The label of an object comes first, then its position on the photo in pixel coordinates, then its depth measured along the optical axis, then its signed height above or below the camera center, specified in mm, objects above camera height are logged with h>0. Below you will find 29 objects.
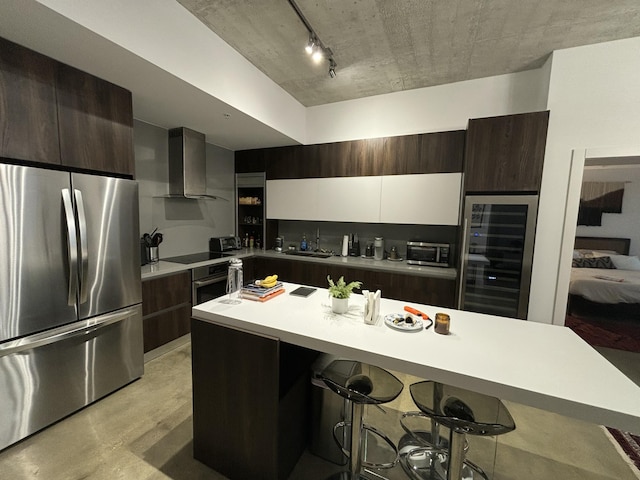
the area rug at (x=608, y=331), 2979 -1265
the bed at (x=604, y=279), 3342 -660
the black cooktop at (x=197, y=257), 3079 -531
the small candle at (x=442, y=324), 1262 -487
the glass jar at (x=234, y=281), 1647 -428
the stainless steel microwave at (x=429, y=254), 3080 -364
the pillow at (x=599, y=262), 3893 -497
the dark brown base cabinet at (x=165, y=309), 2418 -934
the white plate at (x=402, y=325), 1278 -515
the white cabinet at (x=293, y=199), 3617 +282
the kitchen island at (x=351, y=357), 889 -542
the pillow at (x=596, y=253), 3962 -365
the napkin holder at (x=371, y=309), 1368 -465
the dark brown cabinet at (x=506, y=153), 2283 +667
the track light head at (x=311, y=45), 1961 +1324
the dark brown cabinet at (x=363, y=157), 2865 +808
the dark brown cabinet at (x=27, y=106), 1455 +609
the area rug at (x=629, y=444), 1649 -1436
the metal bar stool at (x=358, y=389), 1225 -822
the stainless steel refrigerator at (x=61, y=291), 1519 -531
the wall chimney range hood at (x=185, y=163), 3064 +624
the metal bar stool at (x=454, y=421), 1053 -831
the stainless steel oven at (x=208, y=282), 2840 -756
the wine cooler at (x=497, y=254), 2391 -267
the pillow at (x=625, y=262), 3793 -467
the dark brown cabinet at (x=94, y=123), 1707 +634
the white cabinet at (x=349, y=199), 3246 +281
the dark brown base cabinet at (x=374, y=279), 2750 -690
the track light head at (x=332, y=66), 2361 +1420
